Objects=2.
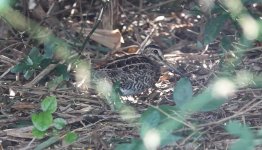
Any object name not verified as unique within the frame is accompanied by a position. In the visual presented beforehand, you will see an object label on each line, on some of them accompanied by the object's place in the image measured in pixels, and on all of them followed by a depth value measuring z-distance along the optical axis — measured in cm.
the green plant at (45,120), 600
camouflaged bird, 759
